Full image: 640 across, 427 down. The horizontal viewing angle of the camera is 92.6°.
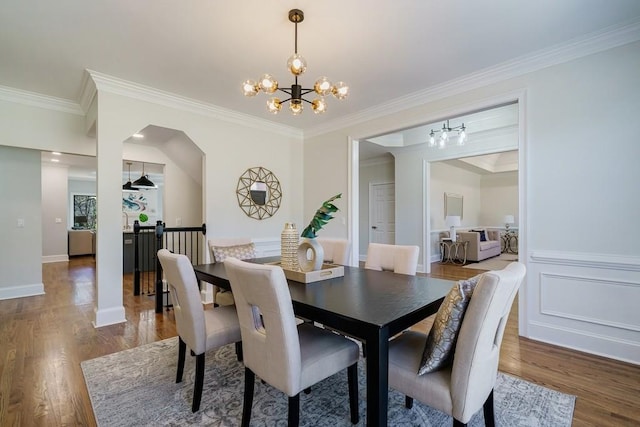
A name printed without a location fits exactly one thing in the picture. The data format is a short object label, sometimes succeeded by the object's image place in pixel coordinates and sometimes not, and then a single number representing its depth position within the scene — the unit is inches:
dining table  48.0
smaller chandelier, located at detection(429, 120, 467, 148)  195.6
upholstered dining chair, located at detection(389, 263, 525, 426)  46.2
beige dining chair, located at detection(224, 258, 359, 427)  51.9
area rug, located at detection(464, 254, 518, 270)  259.4
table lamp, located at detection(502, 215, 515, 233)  340.8
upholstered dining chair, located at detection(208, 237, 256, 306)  105.7
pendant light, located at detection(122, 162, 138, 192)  255.0
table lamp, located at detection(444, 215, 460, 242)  279.6
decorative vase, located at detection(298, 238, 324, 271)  81.0
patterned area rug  67.3
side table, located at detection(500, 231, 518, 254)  368.2
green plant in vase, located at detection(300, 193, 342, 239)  82.2
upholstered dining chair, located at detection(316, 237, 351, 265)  111.3
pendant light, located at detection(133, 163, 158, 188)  249.6
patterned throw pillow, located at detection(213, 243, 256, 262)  112.3
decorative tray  77.0
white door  285.9
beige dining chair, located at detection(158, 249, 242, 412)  69.4
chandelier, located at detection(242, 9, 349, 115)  80.1
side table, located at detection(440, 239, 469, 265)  282.5
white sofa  282.7
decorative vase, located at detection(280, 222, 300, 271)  88.0
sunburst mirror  173.2
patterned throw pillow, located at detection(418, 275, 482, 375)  49.4
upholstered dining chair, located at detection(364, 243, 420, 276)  94.6
